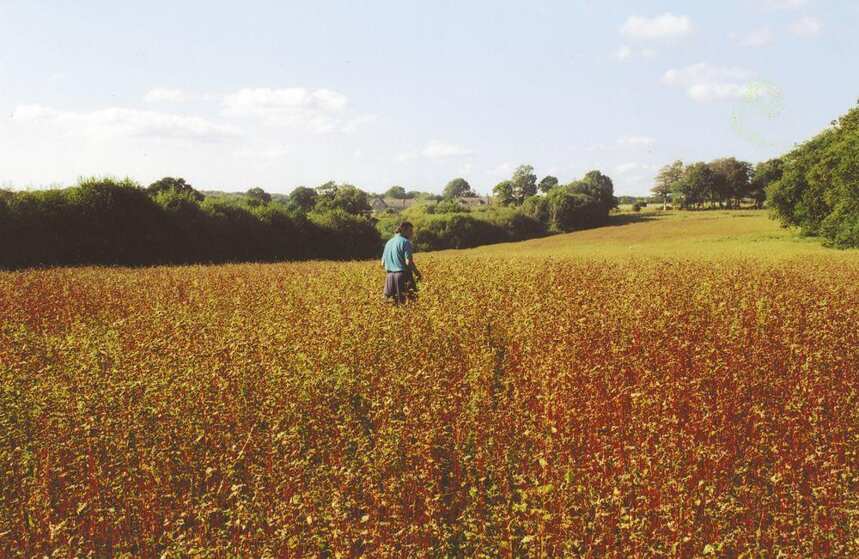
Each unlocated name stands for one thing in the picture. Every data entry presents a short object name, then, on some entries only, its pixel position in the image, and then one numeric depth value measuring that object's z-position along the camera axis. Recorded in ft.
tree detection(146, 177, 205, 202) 236.63
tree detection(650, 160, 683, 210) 504.43
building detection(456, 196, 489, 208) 486.02
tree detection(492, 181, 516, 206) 426.92
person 38.42
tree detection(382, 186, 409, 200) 651.66
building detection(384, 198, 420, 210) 527.81
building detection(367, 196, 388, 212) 530.27
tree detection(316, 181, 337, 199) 421.59
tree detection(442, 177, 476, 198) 627.05
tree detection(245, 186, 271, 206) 428.03
